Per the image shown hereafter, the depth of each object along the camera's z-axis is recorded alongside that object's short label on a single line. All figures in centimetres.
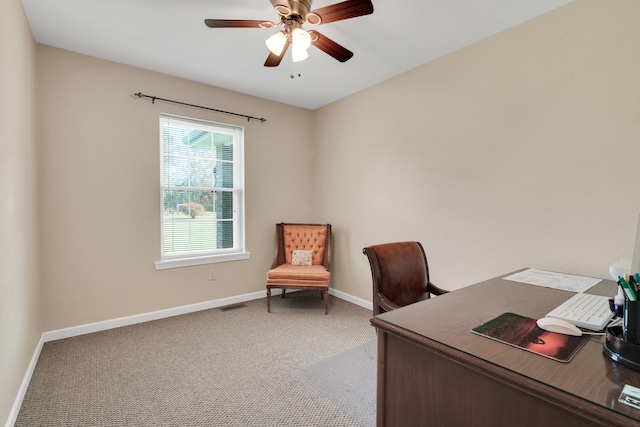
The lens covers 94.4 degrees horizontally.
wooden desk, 68
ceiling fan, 166
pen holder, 76
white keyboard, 102
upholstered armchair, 351
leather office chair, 174
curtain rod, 300
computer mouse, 95
